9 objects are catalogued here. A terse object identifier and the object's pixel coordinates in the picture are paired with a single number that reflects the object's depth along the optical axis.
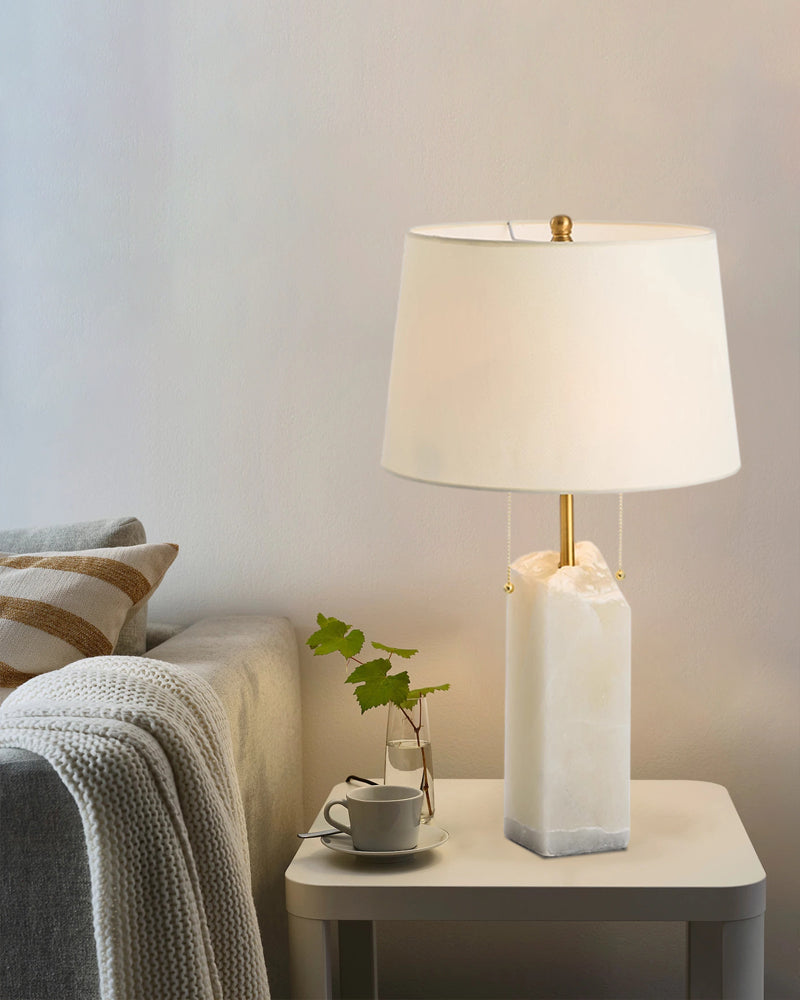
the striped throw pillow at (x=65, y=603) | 3.07
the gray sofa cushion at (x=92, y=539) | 3.22
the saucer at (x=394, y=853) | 3.01
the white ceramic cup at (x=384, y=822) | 3.00
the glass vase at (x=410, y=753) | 3.15
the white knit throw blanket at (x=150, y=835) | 2.68
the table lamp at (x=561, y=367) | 2.85
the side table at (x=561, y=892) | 2.94
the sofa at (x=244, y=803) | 2.70
